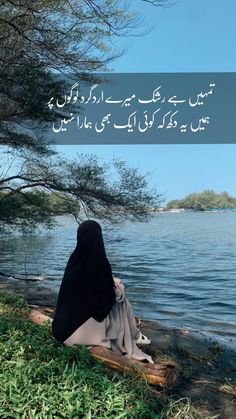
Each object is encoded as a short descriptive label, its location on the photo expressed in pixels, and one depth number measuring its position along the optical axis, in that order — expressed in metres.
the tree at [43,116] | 7.46
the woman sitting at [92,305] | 3.82
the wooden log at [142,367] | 3.32
